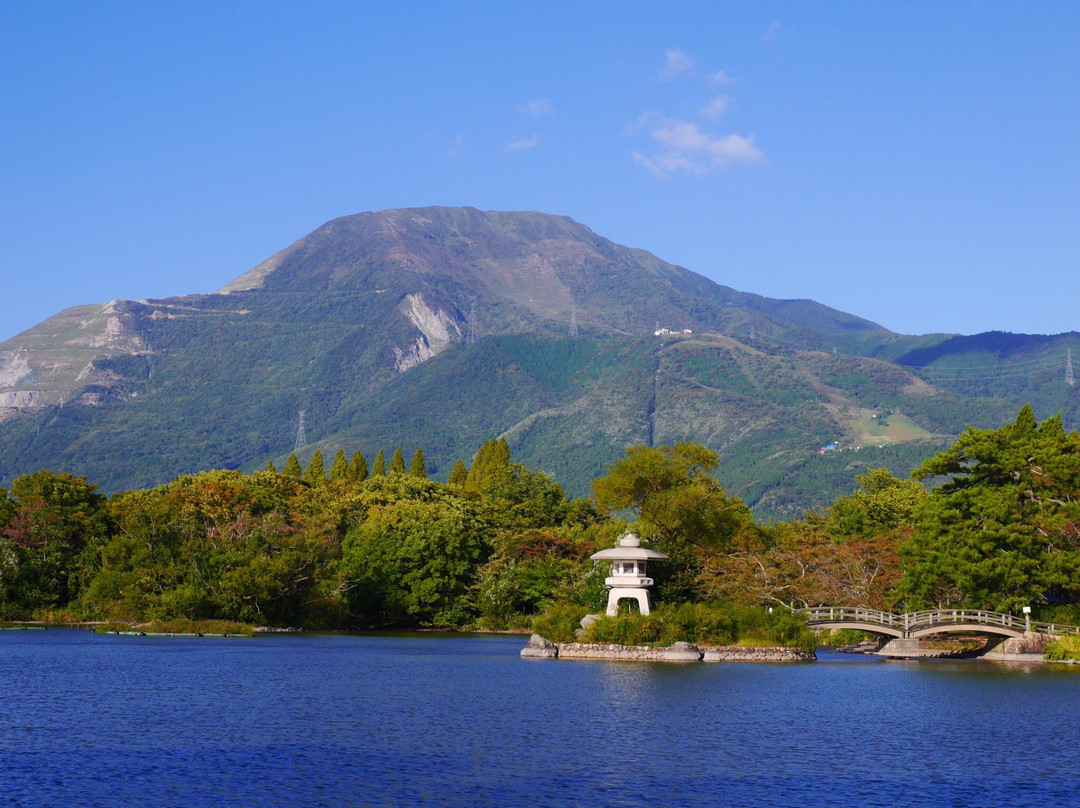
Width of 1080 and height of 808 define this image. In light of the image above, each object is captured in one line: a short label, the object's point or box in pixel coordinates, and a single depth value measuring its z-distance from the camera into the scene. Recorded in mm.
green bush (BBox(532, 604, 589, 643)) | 63888
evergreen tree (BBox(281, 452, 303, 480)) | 140000
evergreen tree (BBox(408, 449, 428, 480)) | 140125
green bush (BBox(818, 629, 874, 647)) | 80688
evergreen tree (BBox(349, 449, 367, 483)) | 140825
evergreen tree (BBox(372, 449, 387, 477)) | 141275
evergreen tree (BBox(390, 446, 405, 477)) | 136700
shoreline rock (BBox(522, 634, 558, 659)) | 62688
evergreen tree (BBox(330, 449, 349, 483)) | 139950
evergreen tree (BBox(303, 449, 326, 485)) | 131138
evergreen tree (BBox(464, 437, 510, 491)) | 131750
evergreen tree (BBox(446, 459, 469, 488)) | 142600
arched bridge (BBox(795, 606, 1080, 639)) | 61938
